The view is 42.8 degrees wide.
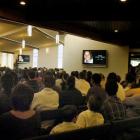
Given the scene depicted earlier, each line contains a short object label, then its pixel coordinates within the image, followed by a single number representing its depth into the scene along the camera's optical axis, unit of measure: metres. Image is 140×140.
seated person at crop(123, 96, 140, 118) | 2.53
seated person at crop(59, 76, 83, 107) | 2.95
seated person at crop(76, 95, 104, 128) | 1.88
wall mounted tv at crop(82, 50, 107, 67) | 7.81
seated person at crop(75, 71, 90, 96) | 4.25
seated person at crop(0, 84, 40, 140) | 1.48
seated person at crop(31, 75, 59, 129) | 2.50
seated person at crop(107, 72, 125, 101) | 3.11
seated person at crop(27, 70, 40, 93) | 3.23
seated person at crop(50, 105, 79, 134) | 1.63
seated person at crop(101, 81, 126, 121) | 2.22
